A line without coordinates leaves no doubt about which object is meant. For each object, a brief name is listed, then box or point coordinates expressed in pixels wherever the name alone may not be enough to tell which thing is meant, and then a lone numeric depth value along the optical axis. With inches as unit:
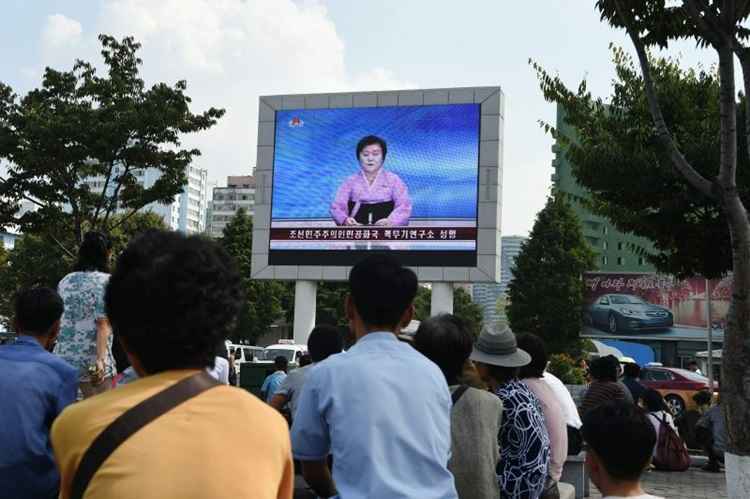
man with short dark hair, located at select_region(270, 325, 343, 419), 229.3
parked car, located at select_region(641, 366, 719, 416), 912.3
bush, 1221.1
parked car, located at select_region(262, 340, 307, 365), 946.7
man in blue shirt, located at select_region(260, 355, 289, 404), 404.5
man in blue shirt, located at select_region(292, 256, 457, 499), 97.0
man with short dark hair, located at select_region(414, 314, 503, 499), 137.8
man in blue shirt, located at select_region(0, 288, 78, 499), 122.9
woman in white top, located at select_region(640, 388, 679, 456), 411.2
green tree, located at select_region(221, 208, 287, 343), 2128.4
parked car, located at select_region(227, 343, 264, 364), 1266.0
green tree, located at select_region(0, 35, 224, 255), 799.1
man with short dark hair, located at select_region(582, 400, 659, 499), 105.5
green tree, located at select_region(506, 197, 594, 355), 1845.5
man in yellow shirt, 59.8
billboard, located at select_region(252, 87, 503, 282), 936.9
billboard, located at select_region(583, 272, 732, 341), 1696.6
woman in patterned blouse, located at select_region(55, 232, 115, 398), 190.5
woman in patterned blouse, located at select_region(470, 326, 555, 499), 154.9
